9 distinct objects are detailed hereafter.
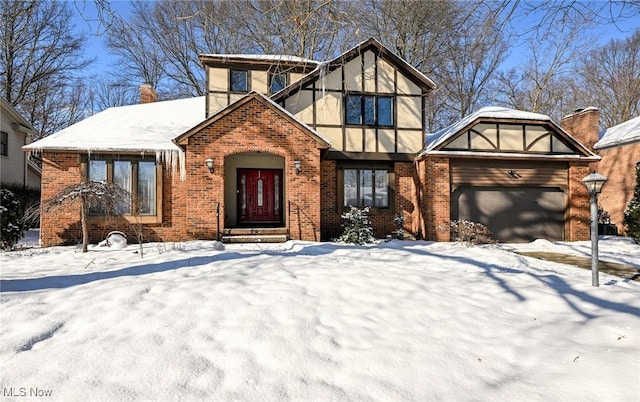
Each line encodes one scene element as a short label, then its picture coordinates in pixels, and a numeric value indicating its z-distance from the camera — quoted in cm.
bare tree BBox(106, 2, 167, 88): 2261
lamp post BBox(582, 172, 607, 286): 518
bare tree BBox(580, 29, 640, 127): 2327
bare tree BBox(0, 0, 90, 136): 1938
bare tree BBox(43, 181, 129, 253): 783
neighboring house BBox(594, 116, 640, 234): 1477
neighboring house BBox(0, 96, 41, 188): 1469
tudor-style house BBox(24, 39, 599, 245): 997
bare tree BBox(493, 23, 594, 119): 2234
